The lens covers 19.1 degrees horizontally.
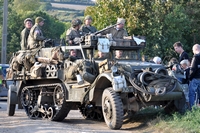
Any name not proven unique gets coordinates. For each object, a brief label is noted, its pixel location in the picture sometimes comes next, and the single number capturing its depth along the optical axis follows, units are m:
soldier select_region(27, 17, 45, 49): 17.00
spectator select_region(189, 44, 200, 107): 14.39
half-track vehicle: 13.30
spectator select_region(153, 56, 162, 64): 15.38
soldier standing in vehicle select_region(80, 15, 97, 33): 17.03
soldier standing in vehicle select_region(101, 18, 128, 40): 15.91
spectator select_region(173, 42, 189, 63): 15.38
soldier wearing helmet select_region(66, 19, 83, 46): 15.99
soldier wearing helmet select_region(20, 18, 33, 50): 17.77
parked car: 24.17
